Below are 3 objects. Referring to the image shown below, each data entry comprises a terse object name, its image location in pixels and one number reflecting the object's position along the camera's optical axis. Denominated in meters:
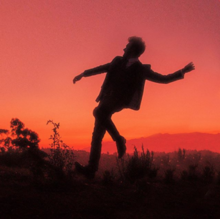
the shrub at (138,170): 4.16
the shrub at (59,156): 3.77
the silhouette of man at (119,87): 3.76
